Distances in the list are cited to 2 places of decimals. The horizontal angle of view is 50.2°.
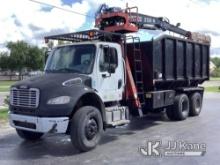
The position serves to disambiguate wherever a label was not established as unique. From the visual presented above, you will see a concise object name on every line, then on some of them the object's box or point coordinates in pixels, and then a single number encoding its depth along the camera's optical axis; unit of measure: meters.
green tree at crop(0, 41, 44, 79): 49.61
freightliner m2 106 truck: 5.41
